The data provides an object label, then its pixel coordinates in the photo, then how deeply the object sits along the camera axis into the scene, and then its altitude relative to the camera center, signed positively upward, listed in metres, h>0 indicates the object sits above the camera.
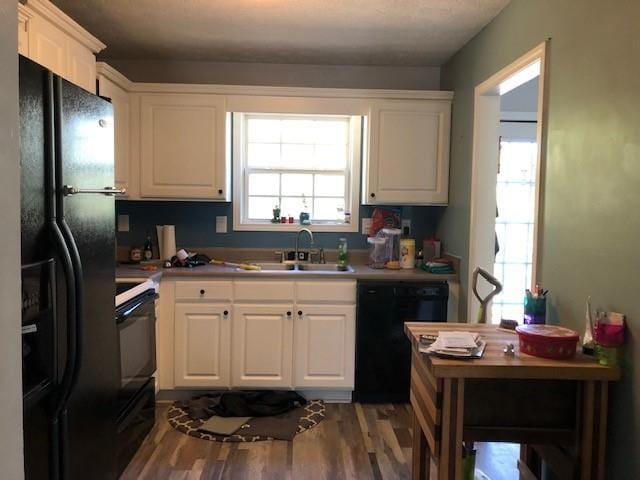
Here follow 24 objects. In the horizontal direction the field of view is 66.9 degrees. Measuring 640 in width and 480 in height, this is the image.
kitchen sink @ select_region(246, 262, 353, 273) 3.48 -0.38
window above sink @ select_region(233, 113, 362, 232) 3.77 +0.34
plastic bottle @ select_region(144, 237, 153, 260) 3.63 -0.28
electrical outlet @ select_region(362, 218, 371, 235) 3.78 -0.06
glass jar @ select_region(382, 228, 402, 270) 3.62 -0.19
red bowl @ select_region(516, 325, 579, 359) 1.63 -0.41
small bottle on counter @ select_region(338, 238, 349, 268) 3.67 -0.28
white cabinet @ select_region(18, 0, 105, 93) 2.04 +0.79
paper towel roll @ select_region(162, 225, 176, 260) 3.59 -0.21
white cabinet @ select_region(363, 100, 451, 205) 3.45 +0.47
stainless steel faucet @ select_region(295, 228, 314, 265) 3.68 -0.17
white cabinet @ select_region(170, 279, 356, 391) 3.20 -0.79
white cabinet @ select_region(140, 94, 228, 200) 3.37 +0.48
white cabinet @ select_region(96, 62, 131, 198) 2.92 +0.65
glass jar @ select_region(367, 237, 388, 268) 3.62 -0.25
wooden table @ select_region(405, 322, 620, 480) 1.57 -0.65
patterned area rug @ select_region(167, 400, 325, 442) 2.76 -1.27
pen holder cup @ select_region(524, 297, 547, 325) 1.96 -0.36
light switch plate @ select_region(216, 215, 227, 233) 3.76 -0.07
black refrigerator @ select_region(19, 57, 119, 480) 1.23 -0.17
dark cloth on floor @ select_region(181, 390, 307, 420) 3.02 -1.22
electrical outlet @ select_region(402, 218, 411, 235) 3.79 -0.02
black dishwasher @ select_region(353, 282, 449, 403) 3.21 -0.71
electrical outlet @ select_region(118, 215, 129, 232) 3.70 -0.08
